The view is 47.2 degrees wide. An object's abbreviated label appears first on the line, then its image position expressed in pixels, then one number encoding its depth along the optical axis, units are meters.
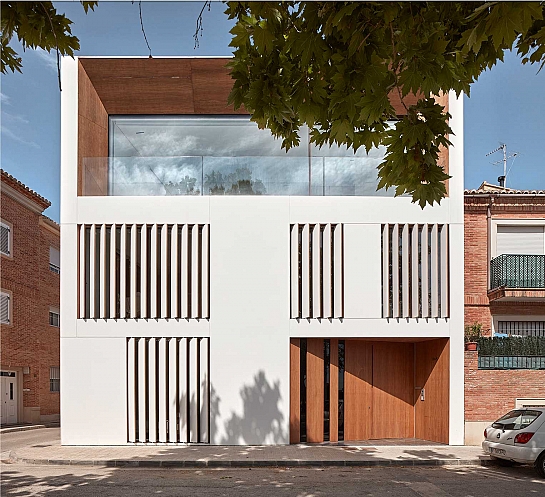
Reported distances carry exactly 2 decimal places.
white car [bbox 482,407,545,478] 11.15
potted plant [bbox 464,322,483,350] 18.34
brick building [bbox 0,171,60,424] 23.52
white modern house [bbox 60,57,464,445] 15.08
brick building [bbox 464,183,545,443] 18.33
